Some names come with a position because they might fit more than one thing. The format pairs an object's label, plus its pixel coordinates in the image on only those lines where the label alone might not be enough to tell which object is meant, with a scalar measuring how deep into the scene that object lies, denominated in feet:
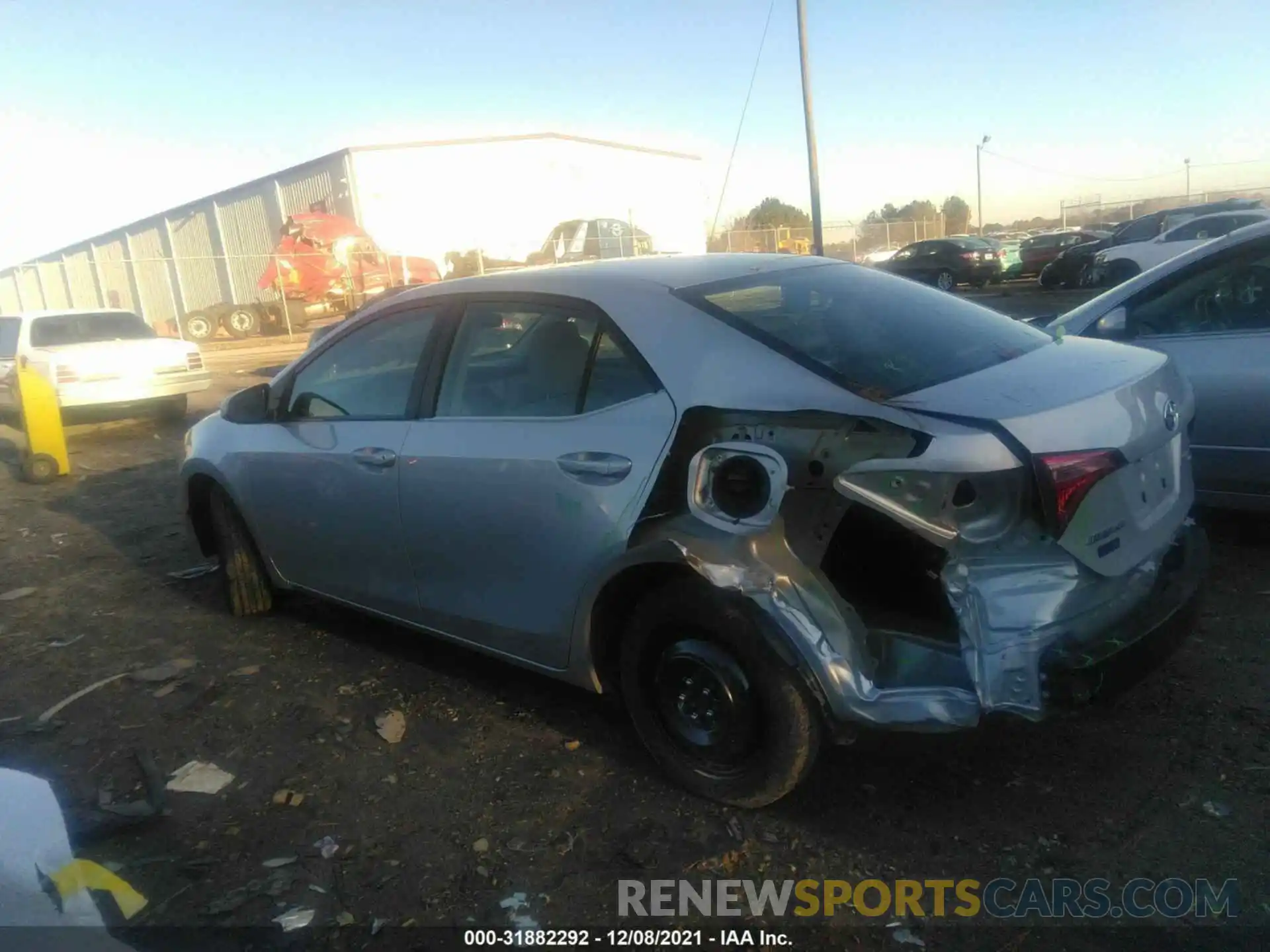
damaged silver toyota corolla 8.08
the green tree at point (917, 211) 226.17
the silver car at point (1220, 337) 13.74
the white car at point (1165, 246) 56.29
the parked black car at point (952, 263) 79.56
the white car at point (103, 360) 37.27
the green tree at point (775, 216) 182.97
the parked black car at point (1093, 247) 67.92
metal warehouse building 112.68
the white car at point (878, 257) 116.23
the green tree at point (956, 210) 233.51
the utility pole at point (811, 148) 51.37
